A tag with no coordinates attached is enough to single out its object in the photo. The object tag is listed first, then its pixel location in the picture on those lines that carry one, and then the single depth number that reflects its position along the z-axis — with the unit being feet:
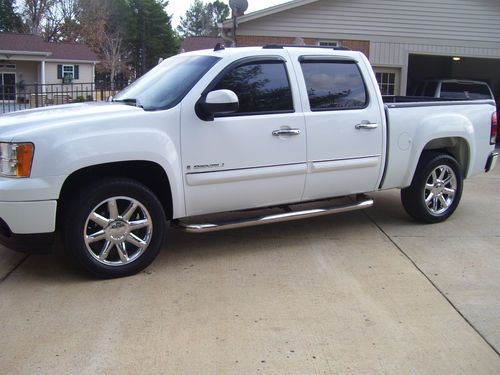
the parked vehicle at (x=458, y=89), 44.14
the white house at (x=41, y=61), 125.80
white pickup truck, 14.26
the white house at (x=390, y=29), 45.21
